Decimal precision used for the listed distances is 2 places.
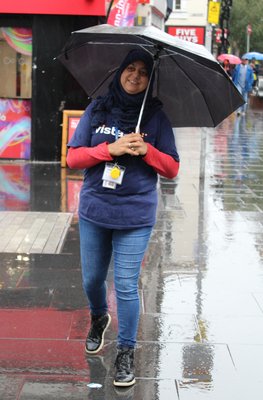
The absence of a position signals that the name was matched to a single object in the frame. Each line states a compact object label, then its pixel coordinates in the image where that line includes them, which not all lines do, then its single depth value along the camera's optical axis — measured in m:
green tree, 57.03
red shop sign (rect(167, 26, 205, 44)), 39.28
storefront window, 11.50
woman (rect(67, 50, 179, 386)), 3.72
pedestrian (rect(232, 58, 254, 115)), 25.44
